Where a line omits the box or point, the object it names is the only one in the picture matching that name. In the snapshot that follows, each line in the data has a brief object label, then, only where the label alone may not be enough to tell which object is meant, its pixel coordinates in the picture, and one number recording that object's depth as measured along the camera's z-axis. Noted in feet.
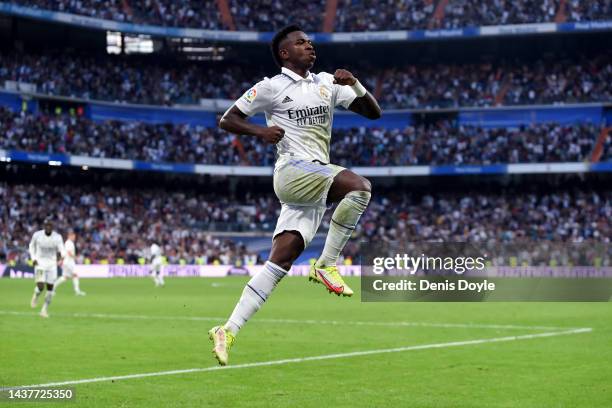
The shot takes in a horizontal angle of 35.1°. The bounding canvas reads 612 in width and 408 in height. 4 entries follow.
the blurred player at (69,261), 109.09
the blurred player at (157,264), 136.56
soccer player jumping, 27.30
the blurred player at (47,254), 80.84
